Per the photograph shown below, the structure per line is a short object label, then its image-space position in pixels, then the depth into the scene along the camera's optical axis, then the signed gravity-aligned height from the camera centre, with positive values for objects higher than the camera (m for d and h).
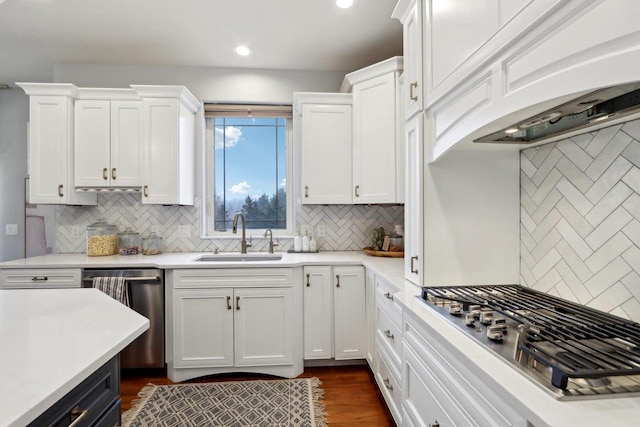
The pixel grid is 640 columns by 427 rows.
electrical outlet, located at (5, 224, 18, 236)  4.00 -0.21
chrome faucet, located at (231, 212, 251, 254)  3.07 -0.17
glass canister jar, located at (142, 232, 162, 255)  3.04 -0.30
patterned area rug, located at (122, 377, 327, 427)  2.04 -1.28
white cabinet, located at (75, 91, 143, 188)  2.95 +0.61
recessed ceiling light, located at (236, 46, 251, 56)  2.94 +1.46
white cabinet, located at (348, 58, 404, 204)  2.70 +0.62
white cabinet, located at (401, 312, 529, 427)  0.86 -0.57
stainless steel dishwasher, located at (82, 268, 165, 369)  2.57 -0.73
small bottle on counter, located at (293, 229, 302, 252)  3.15 -0.30
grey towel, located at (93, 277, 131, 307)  2.52 -0.57
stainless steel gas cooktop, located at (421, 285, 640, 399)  0.72 -0.36
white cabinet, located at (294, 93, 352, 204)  2.98 +0.59
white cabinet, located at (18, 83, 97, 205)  2.88 +0.62
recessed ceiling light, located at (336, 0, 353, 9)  2.34 +1.50
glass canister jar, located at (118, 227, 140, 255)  3.04 -0.27
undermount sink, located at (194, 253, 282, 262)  2.94 -0.40
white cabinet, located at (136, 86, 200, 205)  2.90 +0.59
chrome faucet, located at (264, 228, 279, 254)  3.13 -0.29
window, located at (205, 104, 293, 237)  3.43 +0.45
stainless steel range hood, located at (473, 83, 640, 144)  0.92 +0.33
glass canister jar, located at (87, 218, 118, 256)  2.93 -0.24
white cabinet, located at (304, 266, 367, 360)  2.65 -0.81
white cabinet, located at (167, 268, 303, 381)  2.54 -0.85
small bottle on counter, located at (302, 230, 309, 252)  3.14 -0.30
